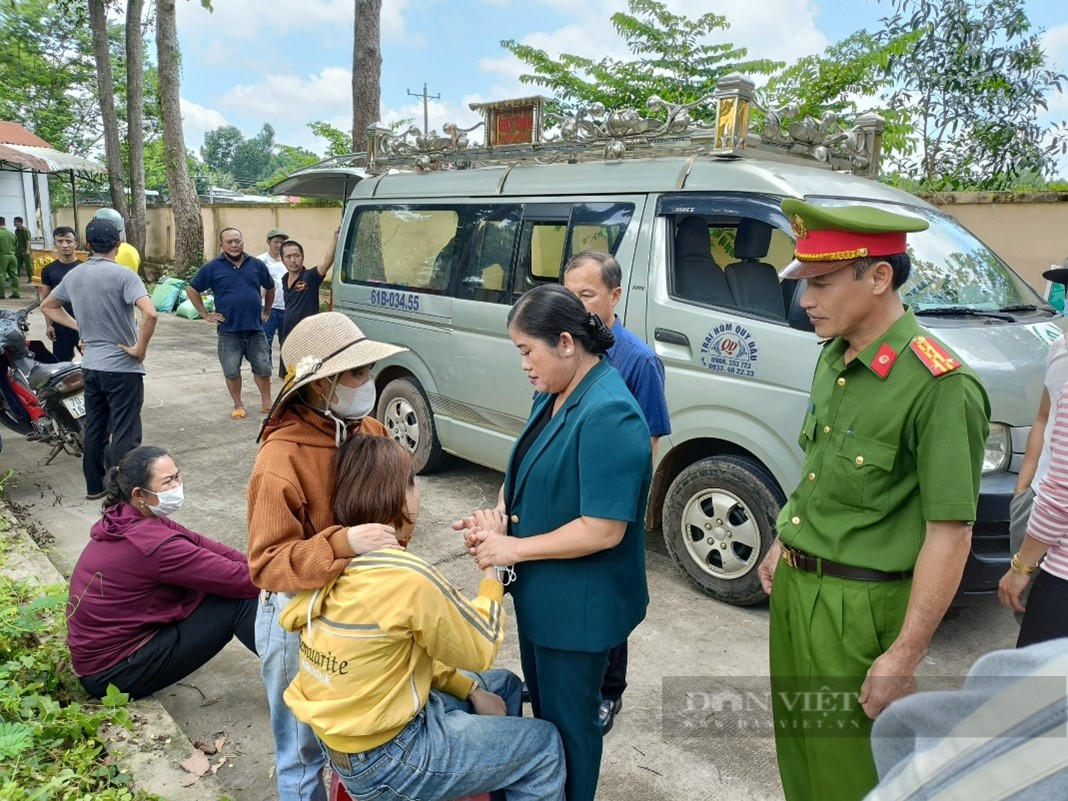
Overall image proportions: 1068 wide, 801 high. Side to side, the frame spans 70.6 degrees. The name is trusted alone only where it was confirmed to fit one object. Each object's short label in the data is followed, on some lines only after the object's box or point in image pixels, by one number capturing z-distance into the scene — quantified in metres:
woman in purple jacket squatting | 2.77
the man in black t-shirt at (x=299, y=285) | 7.13
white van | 3.29
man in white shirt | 7.90
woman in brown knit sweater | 1.82
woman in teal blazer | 1.86
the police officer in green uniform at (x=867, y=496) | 1.63
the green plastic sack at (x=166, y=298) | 14.21
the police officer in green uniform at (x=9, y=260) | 15.44
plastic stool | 1.94
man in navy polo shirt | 6.92
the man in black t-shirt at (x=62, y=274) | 6.95
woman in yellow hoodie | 1.73
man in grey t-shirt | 4.67
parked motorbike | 5.56
